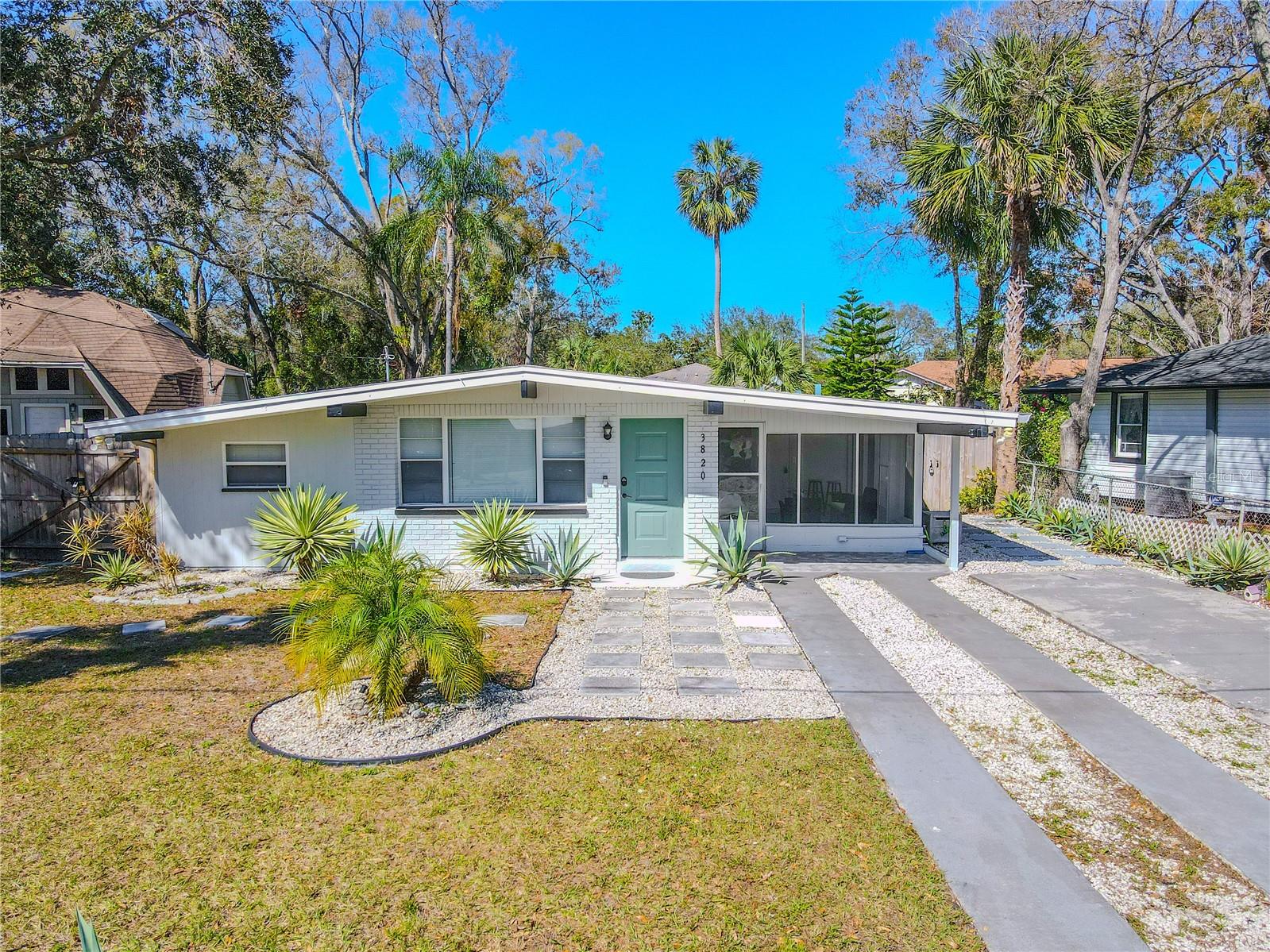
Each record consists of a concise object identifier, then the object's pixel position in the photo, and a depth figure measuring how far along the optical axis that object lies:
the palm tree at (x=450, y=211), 18.92
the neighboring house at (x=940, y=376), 24.23
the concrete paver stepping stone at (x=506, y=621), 8.09
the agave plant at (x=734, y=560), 9.91
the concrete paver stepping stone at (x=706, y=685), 6.20
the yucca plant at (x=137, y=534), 10.61
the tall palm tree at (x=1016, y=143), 14.58
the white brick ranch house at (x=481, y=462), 10.66
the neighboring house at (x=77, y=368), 17.58
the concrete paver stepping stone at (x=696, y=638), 7.51
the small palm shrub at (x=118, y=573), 9.73
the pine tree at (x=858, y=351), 19.03
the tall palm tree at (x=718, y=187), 30.81
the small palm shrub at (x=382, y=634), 5.04
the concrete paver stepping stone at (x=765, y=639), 7.49
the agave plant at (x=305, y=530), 9.65
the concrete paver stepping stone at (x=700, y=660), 6.85
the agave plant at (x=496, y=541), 10.08
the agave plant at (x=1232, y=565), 9.55
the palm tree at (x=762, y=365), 18.08
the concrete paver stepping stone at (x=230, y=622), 8.12
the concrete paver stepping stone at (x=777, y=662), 6.79
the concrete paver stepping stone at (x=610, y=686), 6.16
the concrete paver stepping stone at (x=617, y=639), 7.43
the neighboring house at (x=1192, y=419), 14.89
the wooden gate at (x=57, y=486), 11.39
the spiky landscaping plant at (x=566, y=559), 9.99
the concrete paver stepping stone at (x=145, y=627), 7.86
